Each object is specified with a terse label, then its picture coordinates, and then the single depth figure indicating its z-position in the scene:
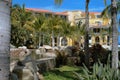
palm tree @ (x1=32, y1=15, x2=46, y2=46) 34.35
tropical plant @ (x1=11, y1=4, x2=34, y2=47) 31.07
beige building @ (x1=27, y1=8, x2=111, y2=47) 45.78
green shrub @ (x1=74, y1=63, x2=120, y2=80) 3.96
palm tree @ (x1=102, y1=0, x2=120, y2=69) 6.96
